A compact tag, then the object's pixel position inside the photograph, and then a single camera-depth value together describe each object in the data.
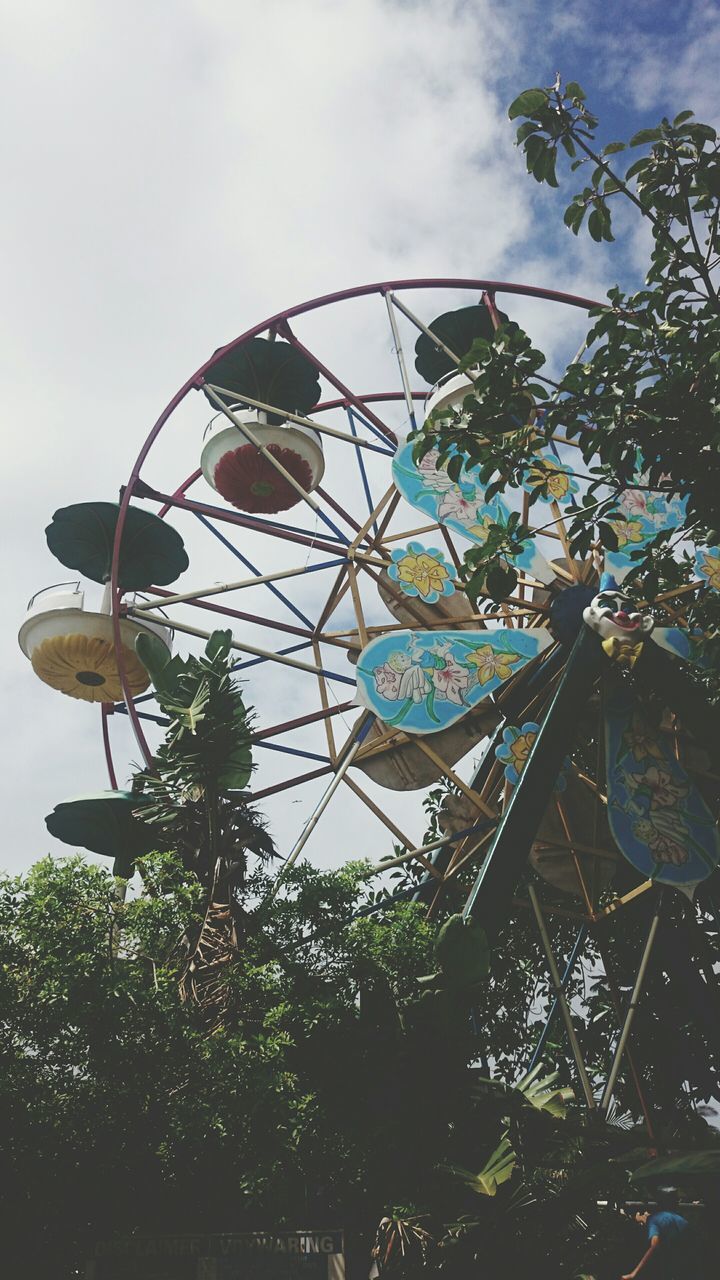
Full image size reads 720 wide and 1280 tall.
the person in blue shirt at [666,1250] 7.71
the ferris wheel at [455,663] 12.23
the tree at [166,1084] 7.99
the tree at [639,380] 8.06
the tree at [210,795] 9.51
